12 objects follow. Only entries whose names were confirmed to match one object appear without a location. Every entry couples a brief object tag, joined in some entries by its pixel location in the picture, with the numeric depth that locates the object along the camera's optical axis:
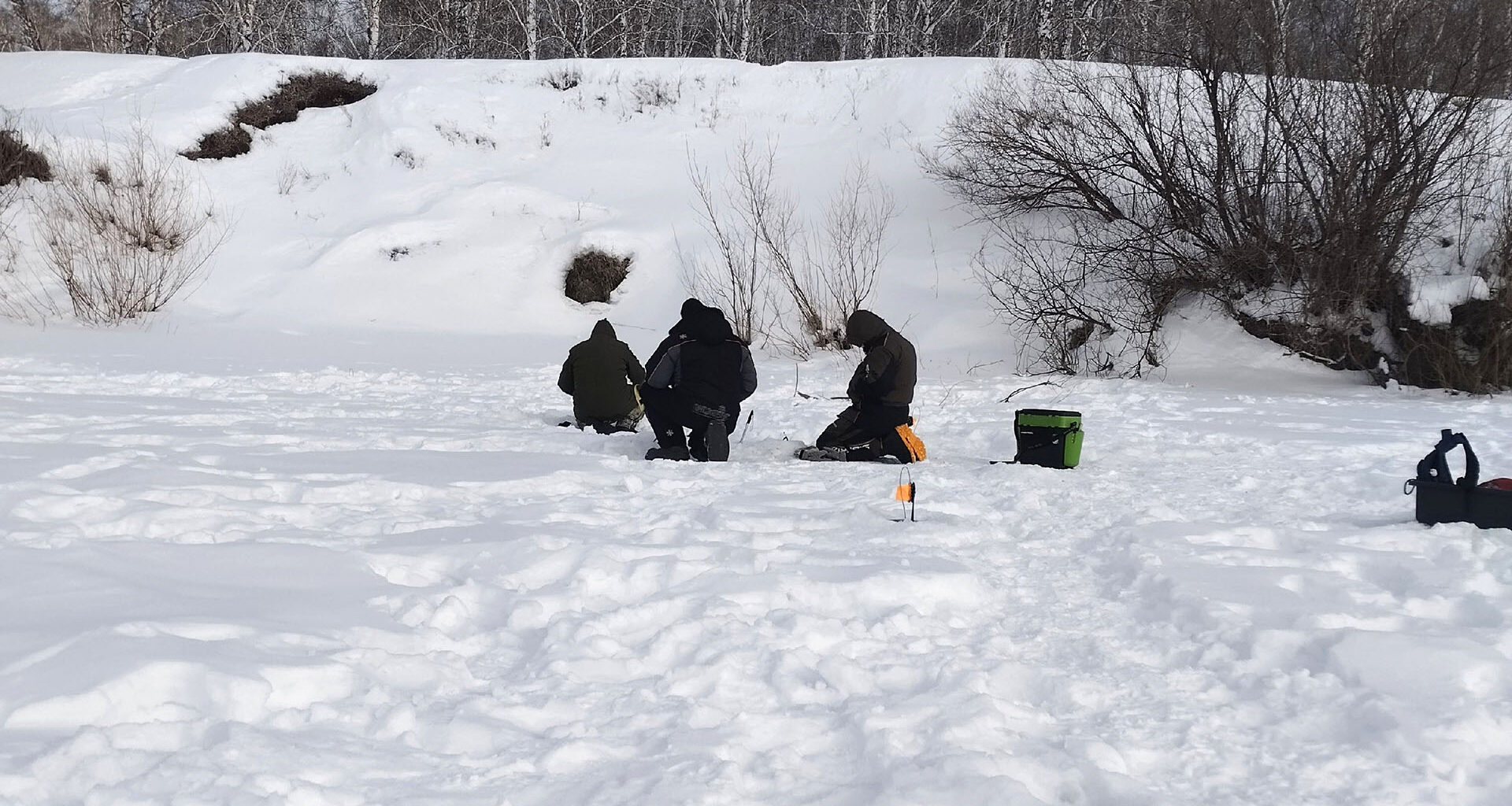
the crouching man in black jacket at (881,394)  7.04
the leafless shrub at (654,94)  21.00
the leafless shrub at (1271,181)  11.29
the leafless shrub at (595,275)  17.00
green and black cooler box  6.58
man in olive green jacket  7.87
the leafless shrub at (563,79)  21.64
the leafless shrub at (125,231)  14.87
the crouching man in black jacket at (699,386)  7.09
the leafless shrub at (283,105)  19.91
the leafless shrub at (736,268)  14.94
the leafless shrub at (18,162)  17.53
